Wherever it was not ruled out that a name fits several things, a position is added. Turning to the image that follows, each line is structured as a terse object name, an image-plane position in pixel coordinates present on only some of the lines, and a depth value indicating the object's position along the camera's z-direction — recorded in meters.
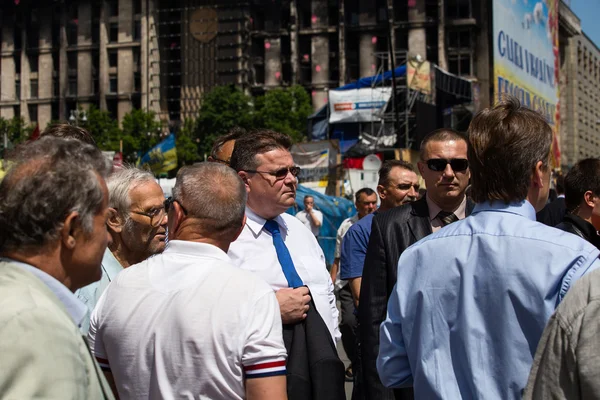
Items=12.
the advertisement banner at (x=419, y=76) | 43.22
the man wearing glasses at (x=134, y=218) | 3.94
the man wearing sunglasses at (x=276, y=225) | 3.77
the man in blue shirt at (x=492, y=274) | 2.34
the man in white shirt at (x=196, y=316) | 2.58
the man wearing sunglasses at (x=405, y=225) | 3.75
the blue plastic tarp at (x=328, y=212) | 16.67
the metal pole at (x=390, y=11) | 72.72
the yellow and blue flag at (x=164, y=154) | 35.38
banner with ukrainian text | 40.69
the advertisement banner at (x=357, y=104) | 48.62
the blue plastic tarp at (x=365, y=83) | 50.34
